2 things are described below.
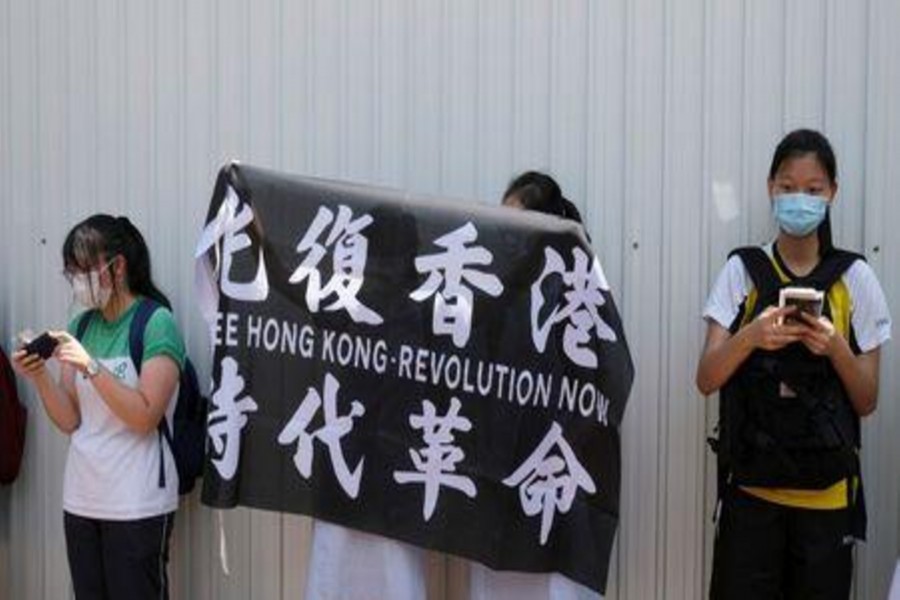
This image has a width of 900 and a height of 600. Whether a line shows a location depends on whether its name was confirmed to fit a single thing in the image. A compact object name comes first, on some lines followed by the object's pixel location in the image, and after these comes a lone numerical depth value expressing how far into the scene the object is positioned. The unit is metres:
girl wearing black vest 3.25
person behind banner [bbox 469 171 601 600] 3.48
